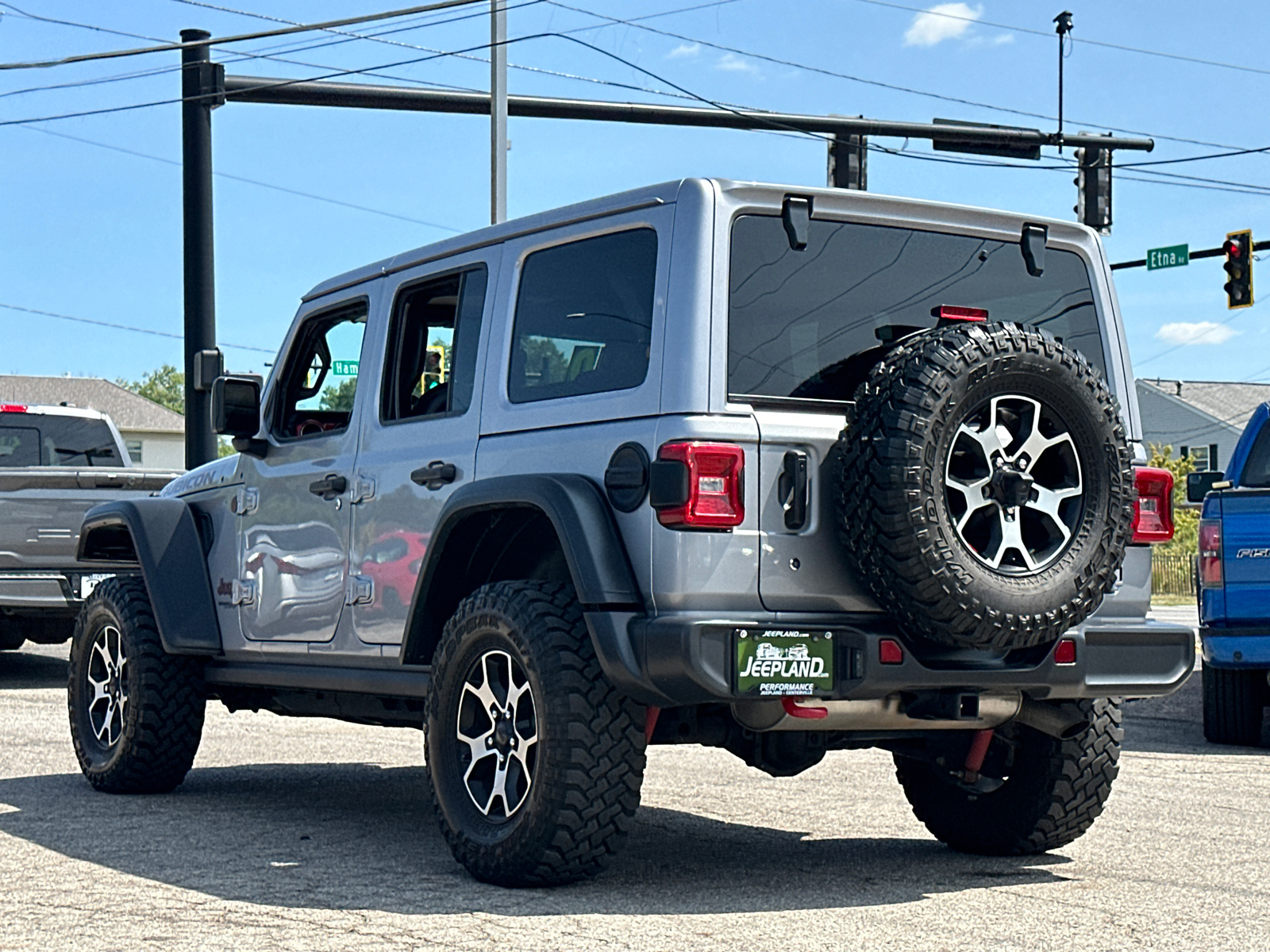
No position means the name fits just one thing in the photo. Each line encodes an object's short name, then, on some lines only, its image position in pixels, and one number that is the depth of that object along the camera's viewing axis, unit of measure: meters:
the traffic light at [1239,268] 25.59
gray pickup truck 13.04
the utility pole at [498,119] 18.22
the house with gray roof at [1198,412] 80.50
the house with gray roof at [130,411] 79.88
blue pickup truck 10.04
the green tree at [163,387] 125.19
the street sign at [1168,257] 27.08
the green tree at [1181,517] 57.30
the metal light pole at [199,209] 18.53
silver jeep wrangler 5.20
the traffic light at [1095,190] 21.64
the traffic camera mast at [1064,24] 29.25
